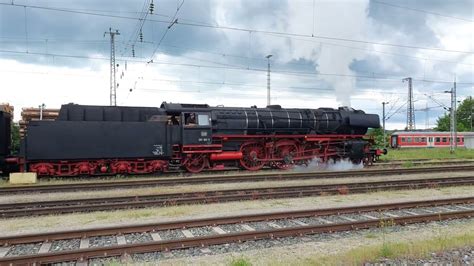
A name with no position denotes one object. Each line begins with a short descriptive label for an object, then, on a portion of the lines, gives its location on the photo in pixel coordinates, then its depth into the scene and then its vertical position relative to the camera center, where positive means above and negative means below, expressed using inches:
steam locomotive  671.8 -6.9
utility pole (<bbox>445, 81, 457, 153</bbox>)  1469.6 +87.5
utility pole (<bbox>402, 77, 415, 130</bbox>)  2516.7 +185.2
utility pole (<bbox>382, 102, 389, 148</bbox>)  2272.0 +129.9
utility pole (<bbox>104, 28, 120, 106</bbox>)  1284.4 +243.9
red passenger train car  2028.8 -20.5
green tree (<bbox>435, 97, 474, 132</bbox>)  3880.4 +177.3
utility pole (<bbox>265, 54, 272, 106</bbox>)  1483.8 +165.4
